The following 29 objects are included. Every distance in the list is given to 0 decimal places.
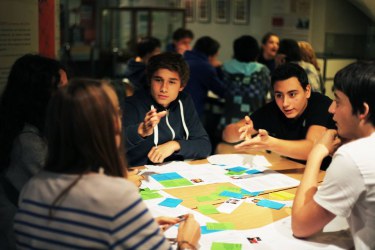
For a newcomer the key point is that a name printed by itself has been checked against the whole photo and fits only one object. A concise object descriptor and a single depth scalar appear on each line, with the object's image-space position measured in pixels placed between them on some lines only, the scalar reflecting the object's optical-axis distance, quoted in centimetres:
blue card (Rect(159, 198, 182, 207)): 208
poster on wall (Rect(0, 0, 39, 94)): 299
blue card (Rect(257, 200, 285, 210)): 209
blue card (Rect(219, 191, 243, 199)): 220
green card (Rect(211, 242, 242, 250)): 169
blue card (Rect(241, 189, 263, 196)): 224
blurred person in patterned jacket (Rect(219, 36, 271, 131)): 476
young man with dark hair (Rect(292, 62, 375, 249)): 156
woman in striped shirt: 124
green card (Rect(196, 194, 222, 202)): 216
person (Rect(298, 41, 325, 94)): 475
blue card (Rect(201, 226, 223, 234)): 182
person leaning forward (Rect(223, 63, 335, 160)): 265
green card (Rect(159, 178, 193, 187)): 234
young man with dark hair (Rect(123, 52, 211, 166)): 271
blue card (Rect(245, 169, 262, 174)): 258
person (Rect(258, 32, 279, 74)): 581
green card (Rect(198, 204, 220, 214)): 202
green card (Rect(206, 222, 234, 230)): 185
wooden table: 193
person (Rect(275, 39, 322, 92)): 443
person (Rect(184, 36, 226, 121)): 486
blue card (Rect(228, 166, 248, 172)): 261
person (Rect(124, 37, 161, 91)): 450
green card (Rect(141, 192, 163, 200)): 217
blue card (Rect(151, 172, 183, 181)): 244
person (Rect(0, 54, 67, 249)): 189
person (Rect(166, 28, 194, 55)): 589
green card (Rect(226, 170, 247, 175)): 255
